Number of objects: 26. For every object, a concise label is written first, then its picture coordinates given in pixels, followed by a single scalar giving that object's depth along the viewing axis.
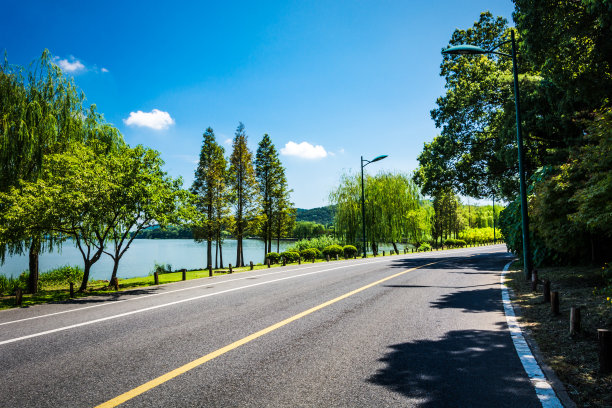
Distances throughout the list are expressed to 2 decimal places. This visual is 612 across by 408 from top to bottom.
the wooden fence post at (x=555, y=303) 6.49
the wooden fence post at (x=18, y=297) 10.47
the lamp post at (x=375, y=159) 29.48
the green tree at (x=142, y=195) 13.74
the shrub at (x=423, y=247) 46.80
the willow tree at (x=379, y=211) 38.78
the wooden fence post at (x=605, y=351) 3.82
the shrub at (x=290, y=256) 26.89
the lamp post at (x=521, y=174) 10.96
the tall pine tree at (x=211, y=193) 34.03
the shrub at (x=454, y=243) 55.63
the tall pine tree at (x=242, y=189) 35.03
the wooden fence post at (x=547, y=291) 7.65
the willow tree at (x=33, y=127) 15.76
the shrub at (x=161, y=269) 29.11
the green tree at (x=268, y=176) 38.88
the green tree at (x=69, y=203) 12.60
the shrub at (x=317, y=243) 37.36
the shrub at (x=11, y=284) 16.95
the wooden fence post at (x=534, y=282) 9.35
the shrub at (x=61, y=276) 21.34
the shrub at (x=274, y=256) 28.08
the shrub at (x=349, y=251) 31.69
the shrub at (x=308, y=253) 29.41
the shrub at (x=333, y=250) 31.36
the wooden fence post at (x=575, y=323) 5.17
